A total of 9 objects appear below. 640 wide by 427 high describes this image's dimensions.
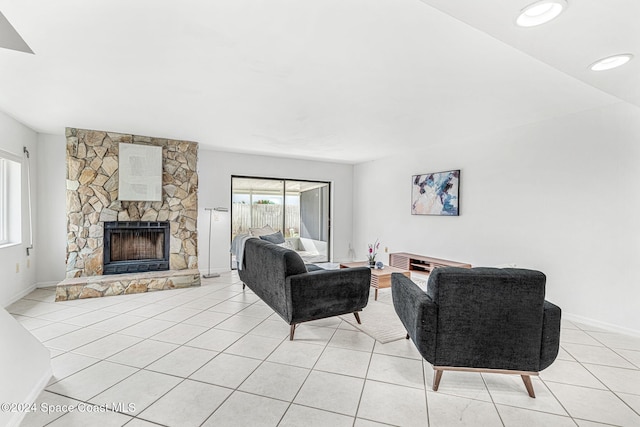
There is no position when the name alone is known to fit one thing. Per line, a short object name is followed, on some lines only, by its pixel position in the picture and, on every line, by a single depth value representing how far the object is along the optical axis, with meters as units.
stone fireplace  4.43
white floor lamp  5.51
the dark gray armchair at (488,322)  1.92
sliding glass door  6.31
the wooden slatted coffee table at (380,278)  4.11
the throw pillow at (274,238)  4.62
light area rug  3.05
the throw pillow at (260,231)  5.02
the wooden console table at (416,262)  4.86
